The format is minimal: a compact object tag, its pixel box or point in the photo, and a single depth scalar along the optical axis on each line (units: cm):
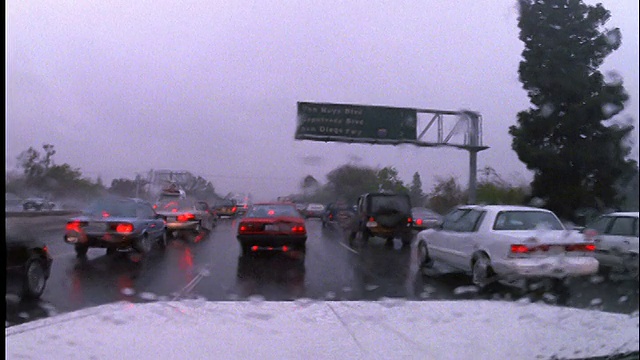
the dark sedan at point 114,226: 688
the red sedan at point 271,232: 1001
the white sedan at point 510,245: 662
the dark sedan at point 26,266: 699
